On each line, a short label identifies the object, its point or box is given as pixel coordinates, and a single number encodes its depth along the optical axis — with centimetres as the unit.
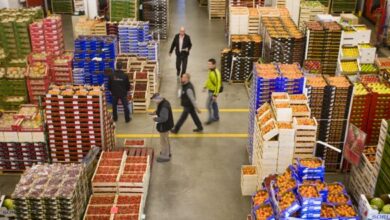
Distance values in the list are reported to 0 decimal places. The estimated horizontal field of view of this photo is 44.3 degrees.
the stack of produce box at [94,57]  1590
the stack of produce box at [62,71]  1580
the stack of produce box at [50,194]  931
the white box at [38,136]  1210
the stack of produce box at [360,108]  1193
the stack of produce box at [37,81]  1514
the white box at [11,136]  1209
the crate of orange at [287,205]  847
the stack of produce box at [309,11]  2203
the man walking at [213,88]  1470
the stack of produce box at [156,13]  2288
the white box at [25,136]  1210
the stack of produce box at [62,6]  2645
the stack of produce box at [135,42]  1761
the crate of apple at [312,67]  1658
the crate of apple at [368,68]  1650
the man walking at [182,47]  1789
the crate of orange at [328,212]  858
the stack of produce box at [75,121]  1167
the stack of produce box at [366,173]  1052
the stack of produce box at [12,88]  1517
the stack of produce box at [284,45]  1712
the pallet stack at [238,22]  1933
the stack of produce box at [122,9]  2161
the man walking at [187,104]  1366
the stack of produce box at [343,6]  2706
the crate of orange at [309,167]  917
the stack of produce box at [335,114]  1195
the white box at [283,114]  1086
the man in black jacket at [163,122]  1243
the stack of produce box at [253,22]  1942
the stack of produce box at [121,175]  1077
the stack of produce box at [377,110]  1187
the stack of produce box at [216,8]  2628
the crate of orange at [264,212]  902
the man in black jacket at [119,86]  1462
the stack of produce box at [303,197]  850
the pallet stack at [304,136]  1092
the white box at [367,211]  884
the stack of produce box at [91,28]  1883
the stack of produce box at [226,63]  1827
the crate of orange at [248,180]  1158
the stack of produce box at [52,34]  1766
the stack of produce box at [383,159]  1005
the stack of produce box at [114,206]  1016
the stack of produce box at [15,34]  1764
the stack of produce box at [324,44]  1700
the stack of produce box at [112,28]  1889
